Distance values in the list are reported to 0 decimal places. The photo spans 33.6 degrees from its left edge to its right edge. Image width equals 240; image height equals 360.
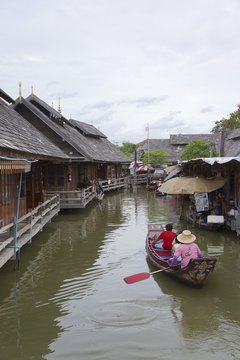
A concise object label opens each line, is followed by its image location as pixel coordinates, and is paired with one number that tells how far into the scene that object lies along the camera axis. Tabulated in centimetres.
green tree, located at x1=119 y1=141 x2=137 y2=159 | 7719
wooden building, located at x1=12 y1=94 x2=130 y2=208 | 2316
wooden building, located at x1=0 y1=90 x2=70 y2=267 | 1055
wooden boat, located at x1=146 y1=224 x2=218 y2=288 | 913
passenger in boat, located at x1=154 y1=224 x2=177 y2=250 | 1150
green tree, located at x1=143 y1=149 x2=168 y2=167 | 5247
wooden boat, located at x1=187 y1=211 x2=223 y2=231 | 1659
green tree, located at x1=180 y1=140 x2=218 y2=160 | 4134
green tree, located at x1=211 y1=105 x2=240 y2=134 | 3988
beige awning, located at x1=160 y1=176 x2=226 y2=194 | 1639
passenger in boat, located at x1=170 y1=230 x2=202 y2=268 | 969
